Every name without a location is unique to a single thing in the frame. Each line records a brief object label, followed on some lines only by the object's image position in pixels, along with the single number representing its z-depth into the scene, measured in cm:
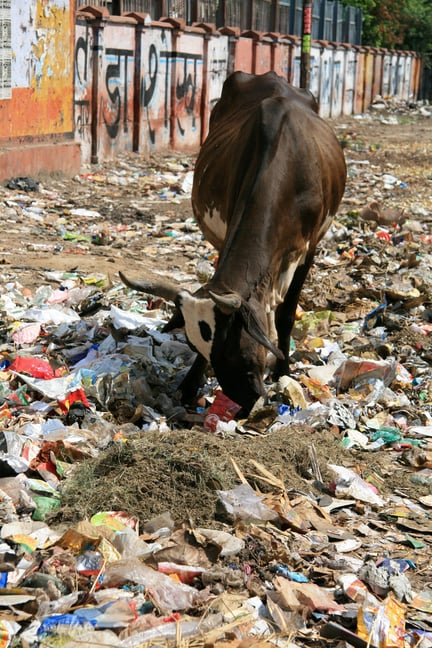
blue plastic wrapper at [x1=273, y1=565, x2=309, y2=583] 365
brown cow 500
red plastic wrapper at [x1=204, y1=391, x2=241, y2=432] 522
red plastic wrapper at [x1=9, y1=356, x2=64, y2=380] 584
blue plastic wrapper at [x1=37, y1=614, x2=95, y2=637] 302
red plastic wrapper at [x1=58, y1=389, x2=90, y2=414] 528
